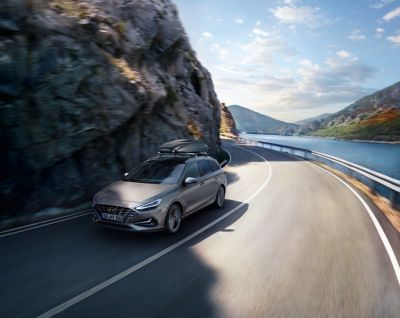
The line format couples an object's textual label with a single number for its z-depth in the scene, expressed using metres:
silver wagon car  7.24
